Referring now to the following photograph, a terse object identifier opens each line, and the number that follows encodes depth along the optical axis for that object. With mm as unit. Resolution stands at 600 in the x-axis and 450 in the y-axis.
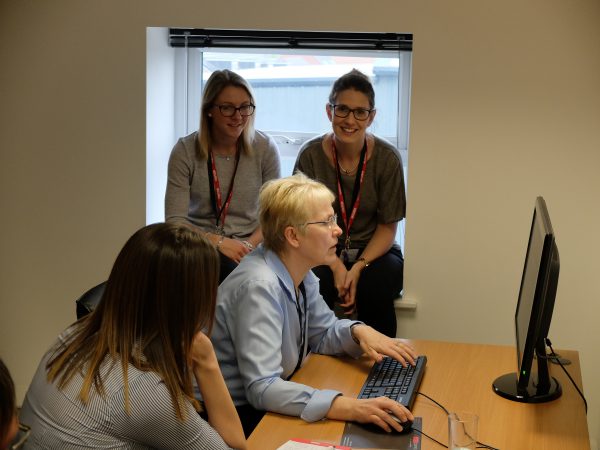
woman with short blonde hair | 2117
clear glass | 1765
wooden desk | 1973
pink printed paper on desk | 1851
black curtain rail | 4195
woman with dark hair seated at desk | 1725
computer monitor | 1973
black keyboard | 2176
